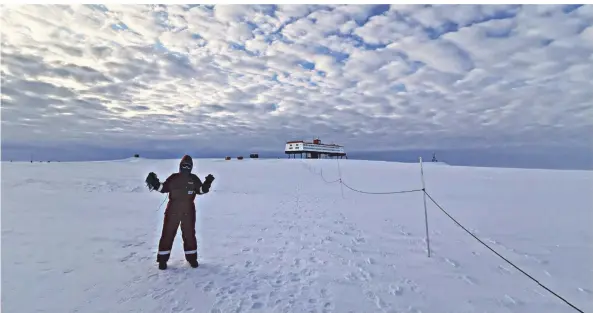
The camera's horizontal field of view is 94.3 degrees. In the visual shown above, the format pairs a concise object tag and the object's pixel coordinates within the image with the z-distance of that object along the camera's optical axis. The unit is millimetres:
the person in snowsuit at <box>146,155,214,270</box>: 5301
